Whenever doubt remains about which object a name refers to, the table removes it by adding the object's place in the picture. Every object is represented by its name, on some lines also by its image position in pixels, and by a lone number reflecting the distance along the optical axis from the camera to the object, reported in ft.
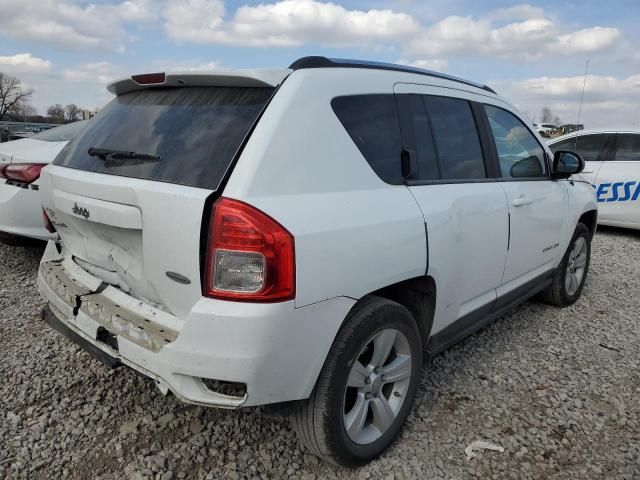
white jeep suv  5.64
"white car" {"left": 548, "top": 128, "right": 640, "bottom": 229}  23.84
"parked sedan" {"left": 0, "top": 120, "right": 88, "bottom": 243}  13.60
